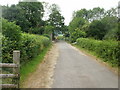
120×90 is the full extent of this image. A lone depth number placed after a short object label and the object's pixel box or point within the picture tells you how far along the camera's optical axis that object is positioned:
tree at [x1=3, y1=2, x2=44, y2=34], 31.71
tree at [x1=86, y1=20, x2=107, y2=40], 32.16
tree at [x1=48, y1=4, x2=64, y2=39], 56.98
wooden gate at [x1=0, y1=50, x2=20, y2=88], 4.91
